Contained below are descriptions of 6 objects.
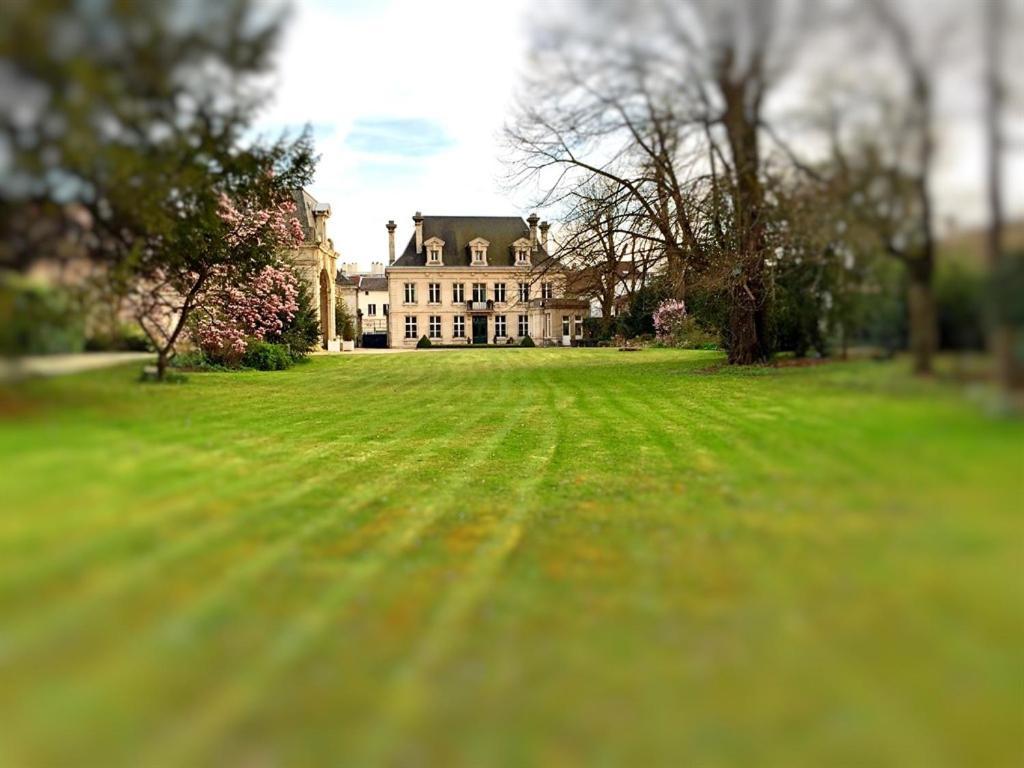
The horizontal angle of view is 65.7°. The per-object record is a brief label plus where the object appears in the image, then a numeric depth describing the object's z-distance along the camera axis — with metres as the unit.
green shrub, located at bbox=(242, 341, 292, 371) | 19.30
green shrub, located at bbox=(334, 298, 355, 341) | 54.38
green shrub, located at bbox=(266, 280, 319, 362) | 30.03
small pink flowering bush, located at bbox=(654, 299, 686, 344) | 42.69
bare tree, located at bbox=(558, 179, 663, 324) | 19.17
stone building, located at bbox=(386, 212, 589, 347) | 82.06
